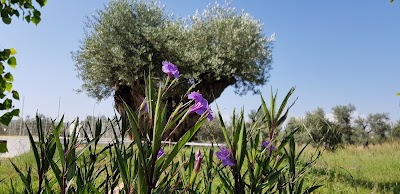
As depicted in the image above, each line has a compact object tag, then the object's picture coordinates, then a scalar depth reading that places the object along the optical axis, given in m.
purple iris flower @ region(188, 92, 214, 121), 1.14
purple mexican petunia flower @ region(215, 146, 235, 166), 1.26
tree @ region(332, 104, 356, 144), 37.41
